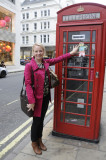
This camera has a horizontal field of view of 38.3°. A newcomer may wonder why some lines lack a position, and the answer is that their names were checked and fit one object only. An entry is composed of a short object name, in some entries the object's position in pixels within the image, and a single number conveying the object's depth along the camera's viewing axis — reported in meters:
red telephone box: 2.70
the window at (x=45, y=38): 41.00
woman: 2.44
